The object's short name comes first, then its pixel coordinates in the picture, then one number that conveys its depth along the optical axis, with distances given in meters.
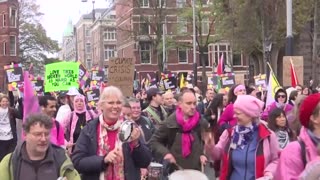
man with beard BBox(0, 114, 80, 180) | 3.45
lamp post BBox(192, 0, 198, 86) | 25.62
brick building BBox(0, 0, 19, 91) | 61.09
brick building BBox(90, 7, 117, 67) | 75.48
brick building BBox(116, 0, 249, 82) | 48.73
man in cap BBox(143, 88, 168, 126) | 7.55
